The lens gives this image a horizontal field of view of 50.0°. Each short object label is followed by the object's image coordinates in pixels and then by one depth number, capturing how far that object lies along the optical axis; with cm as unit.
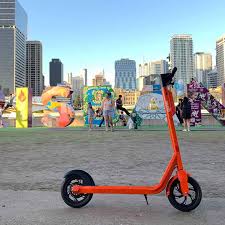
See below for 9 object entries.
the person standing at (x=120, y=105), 1452
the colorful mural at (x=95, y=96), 1526
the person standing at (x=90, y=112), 1312
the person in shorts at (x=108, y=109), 1172
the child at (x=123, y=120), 1587
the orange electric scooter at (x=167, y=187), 266
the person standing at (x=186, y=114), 1195
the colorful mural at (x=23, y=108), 1603
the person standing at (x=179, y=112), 1375
